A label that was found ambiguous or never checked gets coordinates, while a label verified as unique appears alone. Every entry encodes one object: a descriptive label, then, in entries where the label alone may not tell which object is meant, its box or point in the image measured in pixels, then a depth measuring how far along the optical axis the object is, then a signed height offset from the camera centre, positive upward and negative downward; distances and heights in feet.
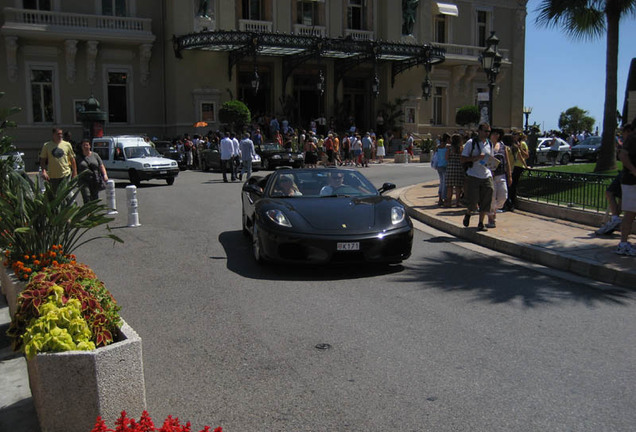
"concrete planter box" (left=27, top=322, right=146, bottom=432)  10.84 -4.26
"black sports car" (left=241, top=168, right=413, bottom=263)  24.30 -3.15
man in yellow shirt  35.32 -0.51
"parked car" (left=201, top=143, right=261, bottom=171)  87.25 -1.34
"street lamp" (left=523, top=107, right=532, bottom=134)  153.13 +8.86
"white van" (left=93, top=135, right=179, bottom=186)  68.18 -1.09
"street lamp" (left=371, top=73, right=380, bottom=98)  116.16 +12.02
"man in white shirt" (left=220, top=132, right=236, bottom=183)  69.77 -0.39
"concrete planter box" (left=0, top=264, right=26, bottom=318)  14.99 -3.54
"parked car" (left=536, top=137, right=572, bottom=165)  106.73 -1.31
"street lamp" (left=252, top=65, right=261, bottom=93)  103.12 +11.87
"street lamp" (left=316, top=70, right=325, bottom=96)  110.11 +12.02
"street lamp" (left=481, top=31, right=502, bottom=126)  58.29 +8.52
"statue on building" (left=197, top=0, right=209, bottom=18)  107.24 +25.17
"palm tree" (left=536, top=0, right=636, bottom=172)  53.57 +7.51
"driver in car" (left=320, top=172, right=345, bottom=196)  29.07 -1.78
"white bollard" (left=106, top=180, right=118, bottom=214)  41.75 -3.02
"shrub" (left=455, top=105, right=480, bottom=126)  121.19 +6.50
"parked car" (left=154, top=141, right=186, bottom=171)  90.63 -0.26
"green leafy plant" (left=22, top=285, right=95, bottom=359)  10.91 -3.31
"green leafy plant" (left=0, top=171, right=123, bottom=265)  15.92 -1.86
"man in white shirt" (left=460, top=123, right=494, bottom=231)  32.73 -1.45
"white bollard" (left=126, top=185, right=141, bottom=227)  38.88 -3.70
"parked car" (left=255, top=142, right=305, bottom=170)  87.81 -1.12
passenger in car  28.94 -1.84
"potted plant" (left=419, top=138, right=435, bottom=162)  110.22 -0.23
